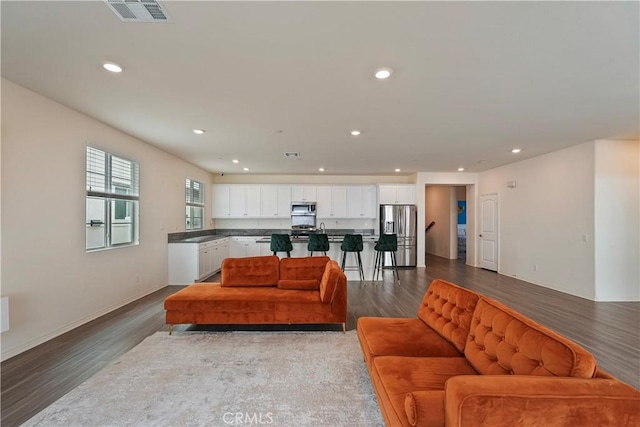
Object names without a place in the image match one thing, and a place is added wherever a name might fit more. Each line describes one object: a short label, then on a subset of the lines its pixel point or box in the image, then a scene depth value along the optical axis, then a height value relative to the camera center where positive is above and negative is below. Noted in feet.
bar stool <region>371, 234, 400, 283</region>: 18.51 -2.27
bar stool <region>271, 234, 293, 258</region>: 18.83 -2.05
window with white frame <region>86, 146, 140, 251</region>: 12.06 +0.60
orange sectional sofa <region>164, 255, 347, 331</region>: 10.52 -3.58
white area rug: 6.15 -4.61
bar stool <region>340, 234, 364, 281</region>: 18.17 -2.03
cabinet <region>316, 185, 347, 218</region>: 26.32 +1.18
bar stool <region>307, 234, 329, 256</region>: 18.45 -2.01
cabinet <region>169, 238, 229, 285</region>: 18.22 -3.34
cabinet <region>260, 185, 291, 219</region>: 26.22 +1.25
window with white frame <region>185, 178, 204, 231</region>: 21.56 +0.69
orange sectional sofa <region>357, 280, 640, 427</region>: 3.40 -2.49
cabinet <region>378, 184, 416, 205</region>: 25.77 +1.73
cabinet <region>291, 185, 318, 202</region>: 26.25 +1.93
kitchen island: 19.51 -2.81
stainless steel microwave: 26.17 +0.49
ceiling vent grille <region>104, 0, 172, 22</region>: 5.41 +4.15
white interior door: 23.27 -1.64
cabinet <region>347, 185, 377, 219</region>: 26.37 +1.09
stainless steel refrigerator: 25.08 -1.26
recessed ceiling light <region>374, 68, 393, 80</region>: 7.84 +4.10
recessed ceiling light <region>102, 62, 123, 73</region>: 7.55 +4.09
